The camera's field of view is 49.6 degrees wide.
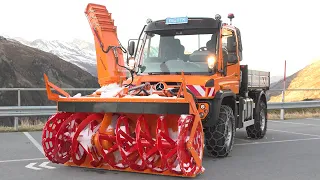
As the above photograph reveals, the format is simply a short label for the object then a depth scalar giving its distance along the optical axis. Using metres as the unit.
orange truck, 4.97
